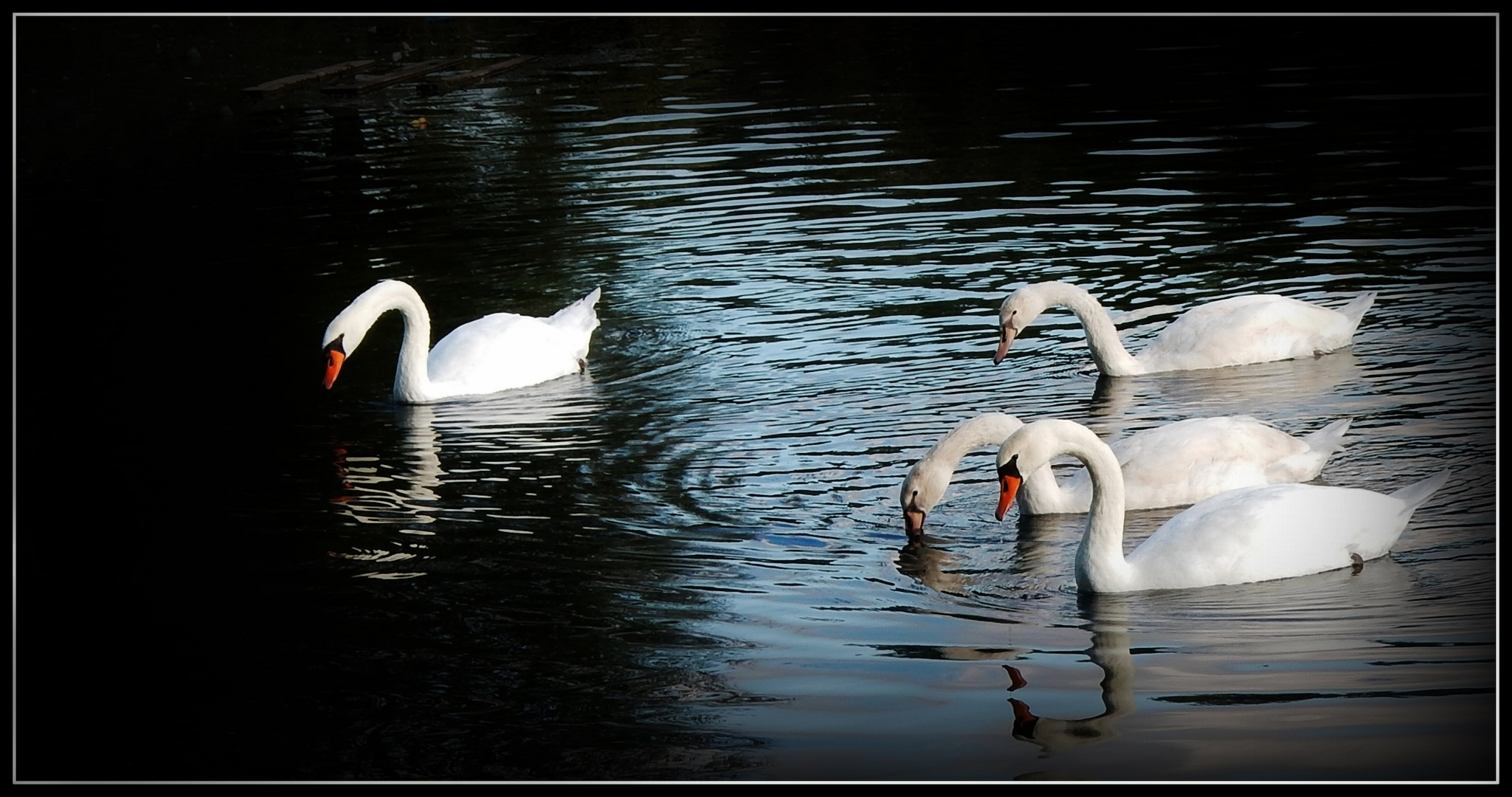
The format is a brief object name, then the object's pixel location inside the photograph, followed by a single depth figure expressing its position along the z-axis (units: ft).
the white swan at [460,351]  43.93
